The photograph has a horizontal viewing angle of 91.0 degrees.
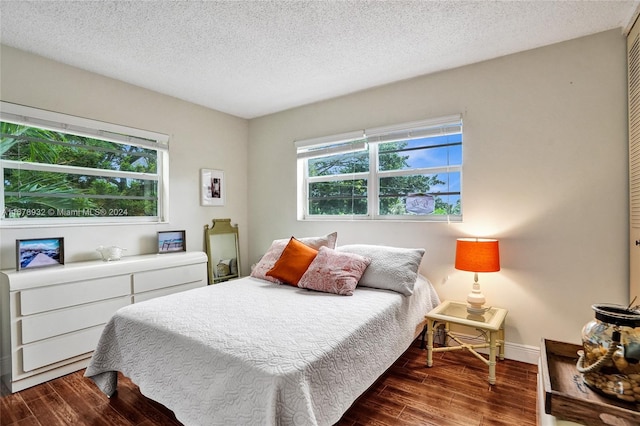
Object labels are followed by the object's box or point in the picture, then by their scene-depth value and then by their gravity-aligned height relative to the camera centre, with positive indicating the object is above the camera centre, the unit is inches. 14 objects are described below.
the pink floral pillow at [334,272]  94.6 -19.5
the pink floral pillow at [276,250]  113.3 -15.0
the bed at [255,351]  51.4 -27.5
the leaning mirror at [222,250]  150.1 -19.4
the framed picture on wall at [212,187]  147.9 +11.4
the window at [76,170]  99.3 +15.5
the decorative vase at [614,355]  37.9 -18.4
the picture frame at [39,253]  92.3 -12.2
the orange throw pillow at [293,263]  104.5 -17.8
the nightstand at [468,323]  85.3 -32.7
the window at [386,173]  114.7 +15.1
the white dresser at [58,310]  85.4 -29.1
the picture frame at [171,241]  130.6 -12.7
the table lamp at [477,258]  92.0 -14.8
